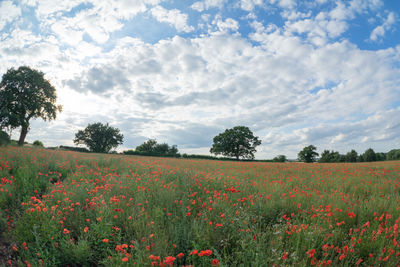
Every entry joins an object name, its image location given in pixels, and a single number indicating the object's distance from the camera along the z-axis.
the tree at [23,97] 25.61
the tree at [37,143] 43.28
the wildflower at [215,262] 2.15
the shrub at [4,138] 17.84
